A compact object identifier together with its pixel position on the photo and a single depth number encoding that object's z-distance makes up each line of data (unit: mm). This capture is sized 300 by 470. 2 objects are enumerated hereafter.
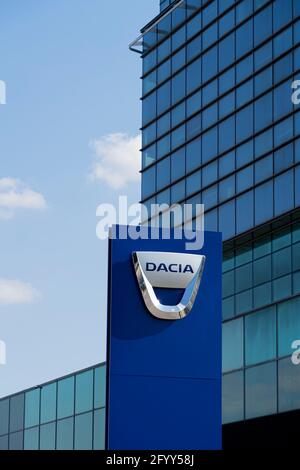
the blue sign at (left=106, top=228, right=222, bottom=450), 23078
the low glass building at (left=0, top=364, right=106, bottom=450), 51125
